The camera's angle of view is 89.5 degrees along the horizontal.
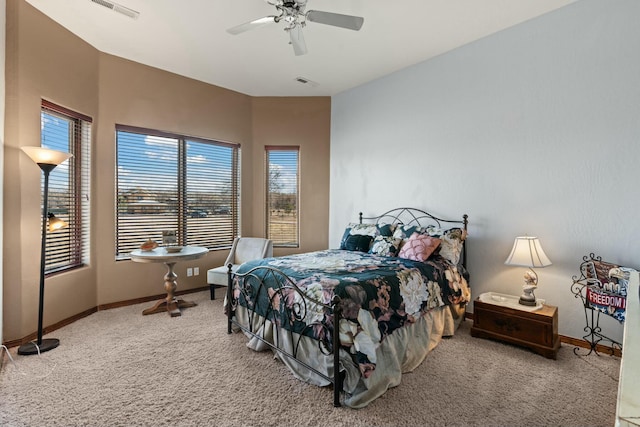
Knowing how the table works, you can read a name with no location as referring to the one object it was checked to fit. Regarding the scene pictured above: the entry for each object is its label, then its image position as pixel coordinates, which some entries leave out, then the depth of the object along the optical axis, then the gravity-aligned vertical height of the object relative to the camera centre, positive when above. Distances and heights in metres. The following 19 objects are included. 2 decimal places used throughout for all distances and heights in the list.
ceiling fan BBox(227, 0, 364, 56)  2.62 +1.56
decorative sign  2.63 -0.65
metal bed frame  2.21 -0.86
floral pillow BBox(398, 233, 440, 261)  3.43 -0.42
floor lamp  2.94 -0.20
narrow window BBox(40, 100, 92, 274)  3.57 +0.21
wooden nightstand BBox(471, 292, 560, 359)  2.87 -1.07
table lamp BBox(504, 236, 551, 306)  3.04 -0.47
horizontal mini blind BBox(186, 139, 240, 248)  5.04 +0.19
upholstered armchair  4.70 -0.66
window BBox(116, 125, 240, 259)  4.44 +0.24
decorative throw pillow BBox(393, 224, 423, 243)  3.88 -0.28
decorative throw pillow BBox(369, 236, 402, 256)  3.76 -0.45
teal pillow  4.11 -0.46
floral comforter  2.31 -0.74
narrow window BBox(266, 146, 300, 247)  5.70 +0.18
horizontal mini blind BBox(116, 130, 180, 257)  4.41 +0.23
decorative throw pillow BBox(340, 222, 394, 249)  4.18 -0.30
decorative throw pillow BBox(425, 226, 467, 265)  3.54 -0.37
